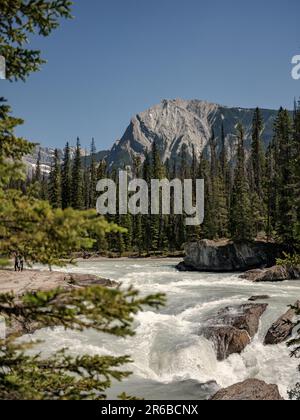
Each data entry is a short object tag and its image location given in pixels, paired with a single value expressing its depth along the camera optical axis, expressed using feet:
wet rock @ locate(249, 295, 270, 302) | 78.95
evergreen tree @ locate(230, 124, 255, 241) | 172.35
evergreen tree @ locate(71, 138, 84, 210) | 256.73
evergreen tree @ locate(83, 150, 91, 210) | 301.61
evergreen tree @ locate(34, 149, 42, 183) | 360.28
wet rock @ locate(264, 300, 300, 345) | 61.29
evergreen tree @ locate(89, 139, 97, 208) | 284.45
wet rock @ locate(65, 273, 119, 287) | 91.82
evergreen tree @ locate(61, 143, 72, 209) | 262.67
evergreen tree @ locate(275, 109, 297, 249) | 150.10
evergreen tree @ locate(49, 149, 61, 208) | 244.63
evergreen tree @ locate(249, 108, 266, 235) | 244.42
